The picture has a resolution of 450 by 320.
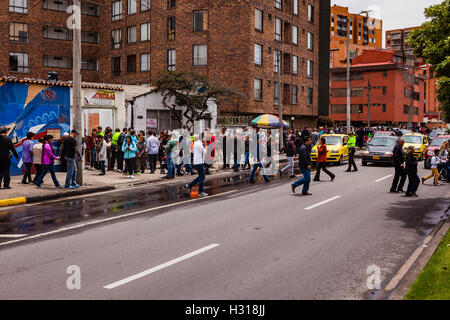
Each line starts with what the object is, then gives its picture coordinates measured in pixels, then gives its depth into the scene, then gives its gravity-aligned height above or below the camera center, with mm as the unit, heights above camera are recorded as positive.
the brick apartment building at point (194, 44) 41094 +8833
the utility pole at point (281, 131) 31280 +212
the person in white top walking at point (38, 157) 15867 -779
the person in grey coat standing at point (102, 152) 19516 -754
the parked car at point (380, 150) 24141 -842
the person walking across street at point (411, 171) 14477 -1153
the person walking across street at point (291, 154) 19656 -843
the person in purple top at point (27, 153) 16089 -656
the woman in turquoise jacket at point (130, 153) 18359 -764
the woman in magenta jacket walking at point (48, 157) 15305 -755
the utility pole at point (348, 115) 36225 +1478
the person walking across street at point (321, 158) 17902 -934
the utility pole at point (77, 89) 15750 +1530
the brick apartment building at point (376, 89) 74562 +7454
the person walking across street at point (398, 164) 15148 -972
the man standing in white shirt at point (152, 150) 20547 -702
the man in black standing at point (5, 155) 14836 -668
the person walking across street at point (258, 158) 17895 -935
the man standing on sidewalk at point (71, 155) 15414 -719
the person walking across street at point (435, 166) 17464 -1204
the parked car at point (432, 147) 23000 -652
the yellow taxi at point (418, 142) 27312 -476
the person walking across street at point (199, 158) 14016 -719
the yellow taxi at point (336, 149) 24969 -800
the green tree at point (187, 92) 28500 +2677
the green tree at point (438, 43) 10641 +2157
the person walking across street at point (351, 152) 21828 -835
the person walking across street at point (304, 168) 14523 -1066
